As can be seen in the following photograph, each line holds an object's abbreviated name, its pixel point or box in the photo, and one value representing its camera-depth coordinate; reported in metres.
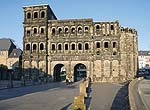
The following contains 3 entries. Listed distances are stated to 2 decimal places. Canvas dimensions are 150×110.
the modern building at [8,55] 50.68
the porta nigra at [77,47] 30.10
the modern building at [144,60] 73.48
